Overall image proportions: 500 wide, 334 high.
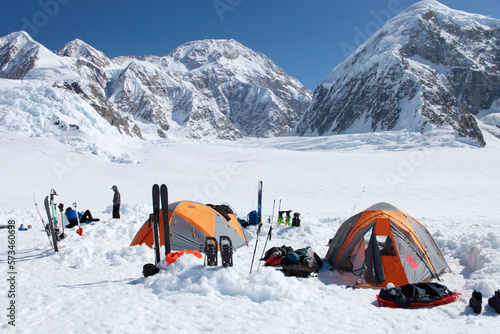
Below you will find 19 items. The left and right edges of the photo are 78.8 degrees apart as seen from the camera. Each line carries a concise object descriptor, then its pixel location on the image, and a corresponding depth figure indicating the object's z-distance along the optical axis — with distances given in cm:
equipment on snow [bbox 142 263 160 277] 598
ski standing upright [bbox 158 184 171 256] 658
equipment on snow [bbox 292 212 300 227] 1145
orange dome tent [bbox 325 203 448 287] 661
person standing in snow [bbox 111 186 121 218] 1259
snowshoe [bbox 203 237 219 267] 606
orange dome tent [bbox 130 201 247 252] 833
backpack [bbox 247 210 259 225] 1216
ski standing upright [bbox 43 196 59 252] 741
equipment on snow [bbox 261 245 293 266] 767
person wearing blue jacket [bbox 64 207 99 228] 1088
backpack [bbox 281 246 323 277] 686
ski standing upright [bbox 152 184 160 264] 651
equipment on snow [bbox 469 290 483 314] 493
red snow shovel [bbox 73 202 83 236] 932
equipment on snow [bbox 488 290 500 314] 488
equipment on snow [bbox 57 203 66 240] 845
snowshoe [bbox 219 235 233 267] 594
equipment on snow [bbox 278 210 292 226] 1201
